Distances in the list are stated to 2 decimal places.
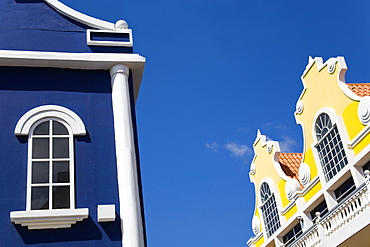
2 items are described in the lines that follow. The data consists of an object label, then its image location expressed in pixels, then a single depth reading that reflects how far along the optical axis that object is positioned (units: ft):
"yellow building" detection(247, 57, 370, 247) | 51.70
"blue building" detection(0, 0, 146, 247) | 28.25
